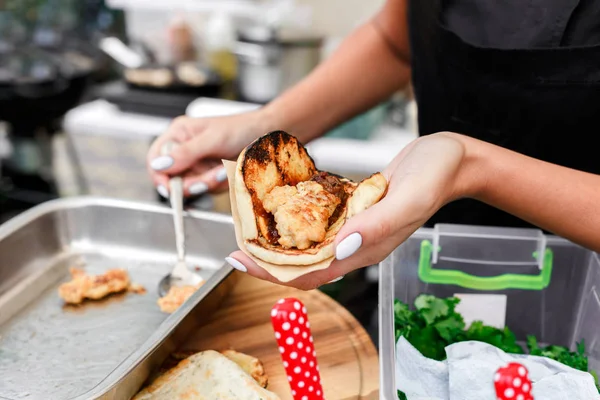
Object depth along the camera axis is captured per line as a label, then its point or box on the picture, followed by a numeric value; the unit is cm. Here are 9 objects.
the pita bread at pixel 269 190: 81
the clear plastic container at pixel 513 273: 108
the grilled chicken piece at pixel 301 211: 84
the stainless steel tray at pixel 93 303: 97
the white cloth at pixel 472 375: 87
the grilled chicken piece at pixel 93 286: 119
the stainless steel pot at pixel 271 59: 255
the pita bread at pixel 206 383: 93
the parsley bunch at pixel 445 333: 99
